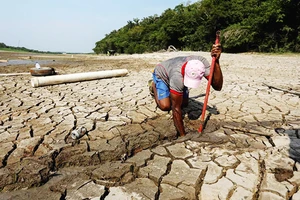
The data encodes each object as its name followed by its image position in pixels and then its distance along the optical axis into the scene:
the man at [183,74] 2.20
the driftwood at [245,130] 2.33
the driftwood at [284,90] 3.74
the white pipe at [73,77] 4.30
